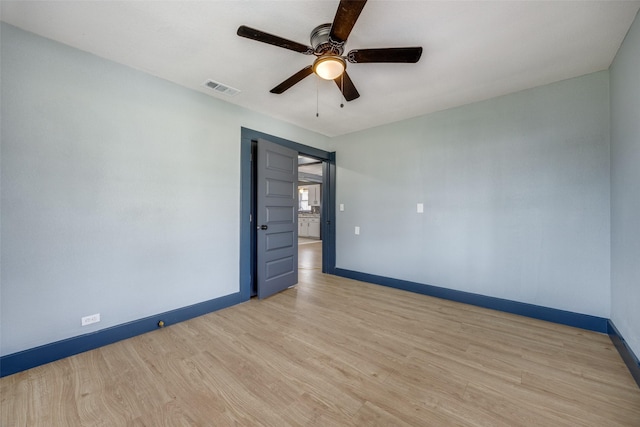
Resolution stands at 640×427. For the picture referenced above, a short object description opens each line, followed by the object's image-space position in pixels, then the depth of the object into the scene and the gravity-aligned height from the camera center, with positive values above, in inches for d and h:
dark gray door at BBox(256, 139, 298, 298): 133.0 -1.1
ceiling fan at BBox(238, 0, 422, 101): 60.5 +44.7
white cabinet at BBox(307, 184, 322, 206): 433.4 +37.5
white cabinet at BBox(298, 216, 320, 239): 388.5 -16.6
